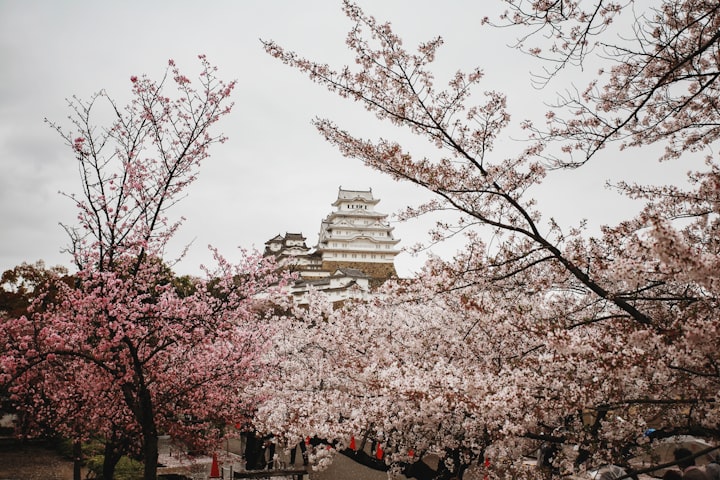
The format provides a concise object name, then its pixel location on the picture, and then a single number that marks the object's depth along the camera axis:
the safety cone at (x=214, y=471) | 12.56
